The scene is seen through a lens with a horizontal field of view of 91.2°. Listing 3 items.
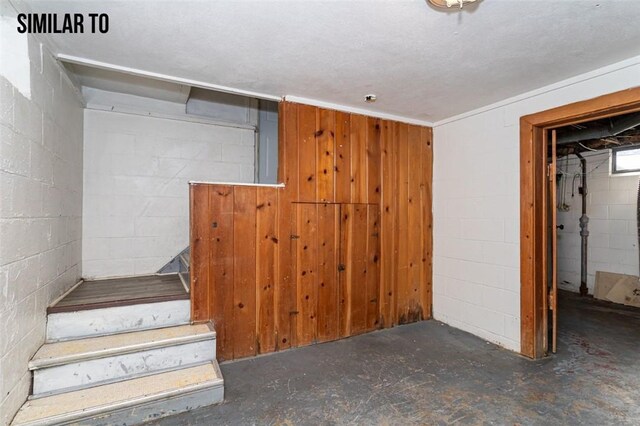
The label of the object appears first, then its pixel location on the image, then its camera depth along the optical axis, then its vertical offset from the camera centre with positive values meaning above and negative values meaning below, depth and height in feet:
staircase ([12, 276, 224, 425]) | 6.00 -3.30
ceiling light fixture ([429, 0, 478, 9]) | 4.96 +3.44
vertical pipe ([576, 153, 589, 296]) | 16.85 -0.68
